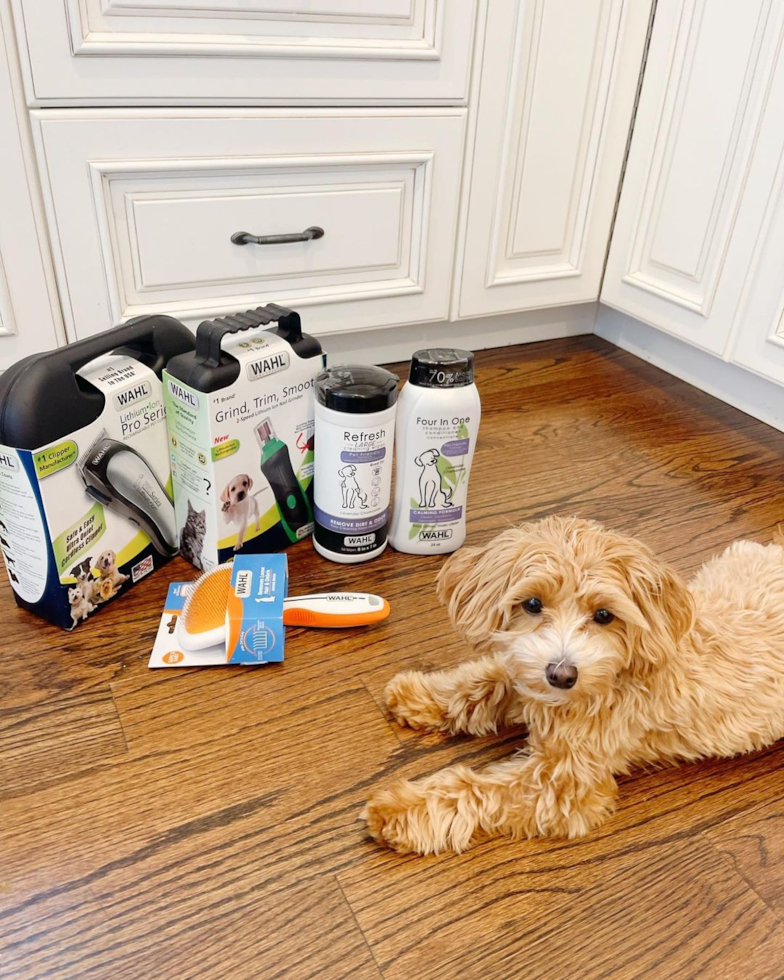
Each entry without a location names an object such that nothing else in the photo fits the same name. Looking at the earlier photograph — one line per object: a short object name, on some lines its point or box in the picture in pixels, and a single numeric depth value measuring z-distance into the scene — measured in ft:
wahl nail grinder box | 3.11
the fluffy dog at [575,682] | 2.31
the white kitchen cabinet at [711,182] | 4.35
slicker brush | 3.01
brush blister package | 2.97
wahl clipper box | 2.82
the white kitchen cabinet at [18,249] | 3.58
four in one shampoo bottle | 3.33
